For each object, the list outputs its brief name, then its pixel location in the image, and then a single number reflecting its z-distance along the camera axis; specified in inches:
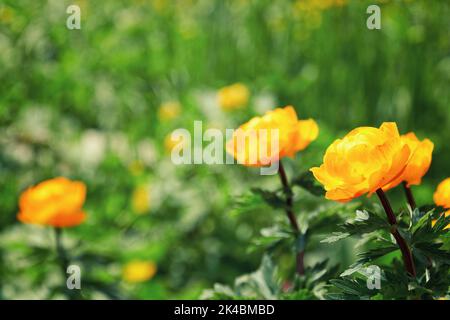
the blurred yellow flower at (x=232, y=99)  37.9
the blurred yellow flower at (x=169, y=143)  36.7
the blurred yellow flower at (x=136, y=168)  39.8
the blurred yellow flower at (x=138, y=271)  31.9
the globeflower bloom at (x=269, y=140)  18.4
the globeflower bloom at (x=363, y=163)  16.0
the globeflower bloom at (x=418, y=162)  17.6
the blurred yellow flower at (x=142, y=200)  35.5
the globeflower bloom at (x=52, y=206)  24.8
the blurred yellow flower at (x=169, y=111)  42.4
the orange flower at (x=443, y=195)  17.5
